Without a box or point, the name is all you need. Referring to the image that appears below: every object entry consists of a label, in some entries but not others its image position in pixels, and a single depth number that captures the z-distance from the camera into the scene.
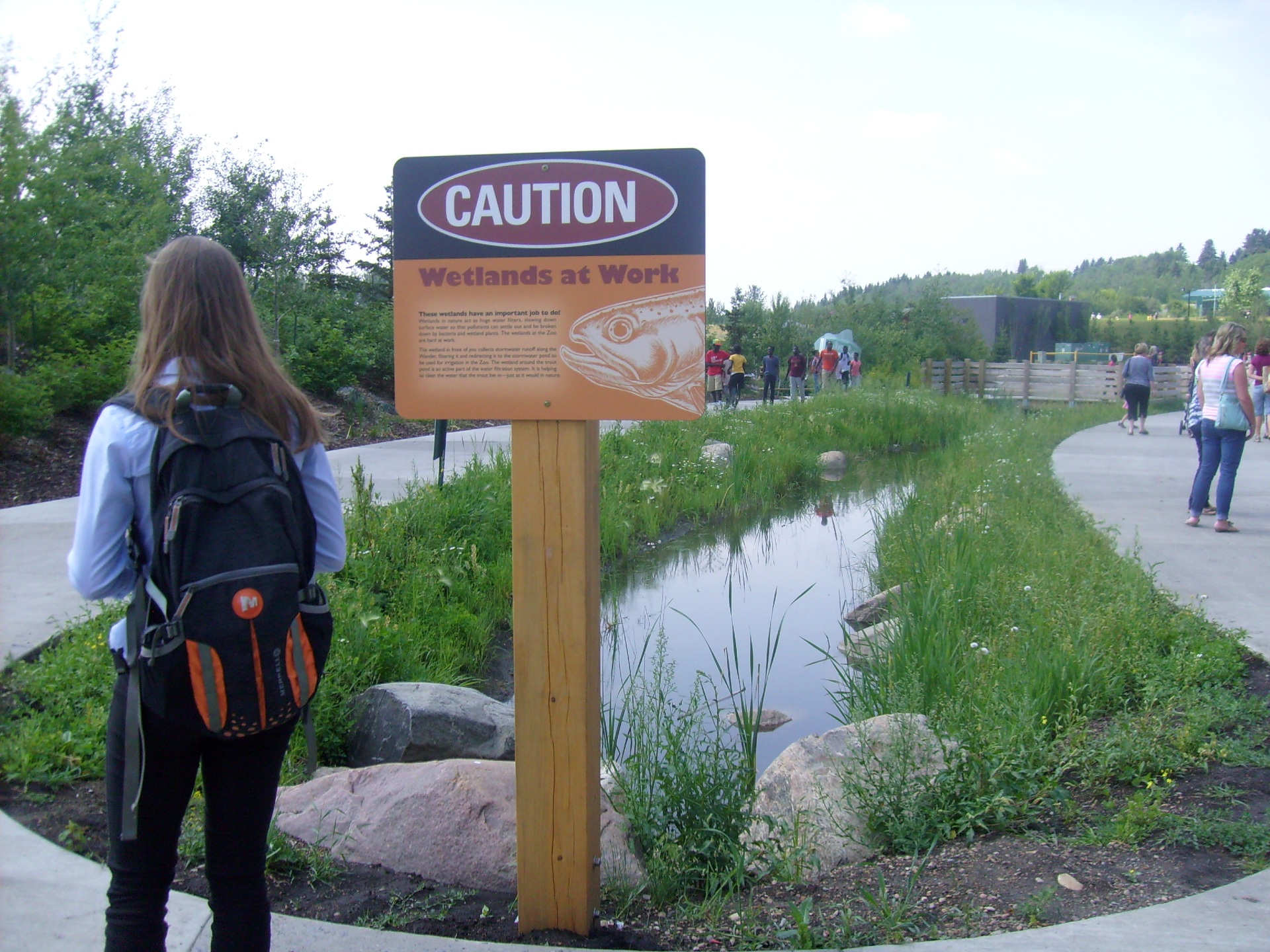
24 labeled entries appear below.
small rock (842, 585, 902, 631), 7.11
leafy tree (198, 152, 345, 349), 15.86
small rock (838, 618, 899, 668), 5.60
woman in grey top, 17.67
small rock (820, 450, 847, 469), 16.06
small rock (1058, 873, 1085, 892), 2.95
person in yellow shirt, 24.78
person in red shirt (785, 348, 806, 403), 26.23
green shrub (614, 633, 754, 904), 3.18
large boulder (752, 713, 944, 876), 3.47
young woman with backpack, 1.96
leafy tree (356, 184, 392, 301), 36.59
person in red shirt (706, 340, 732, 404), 25.20
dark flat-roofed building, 52.21
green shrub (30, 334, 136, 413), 10.71
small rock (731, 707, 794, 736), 5.66
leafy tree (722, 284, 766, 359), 35.28
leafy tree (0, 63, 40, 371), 10.41
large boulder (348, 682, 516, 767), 4.32
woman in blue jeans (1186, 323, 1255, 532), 7.92
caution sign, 2.63
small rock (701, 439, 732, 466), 13.39
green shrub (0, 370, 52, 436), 9.36
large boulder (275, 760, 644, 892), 3.18
